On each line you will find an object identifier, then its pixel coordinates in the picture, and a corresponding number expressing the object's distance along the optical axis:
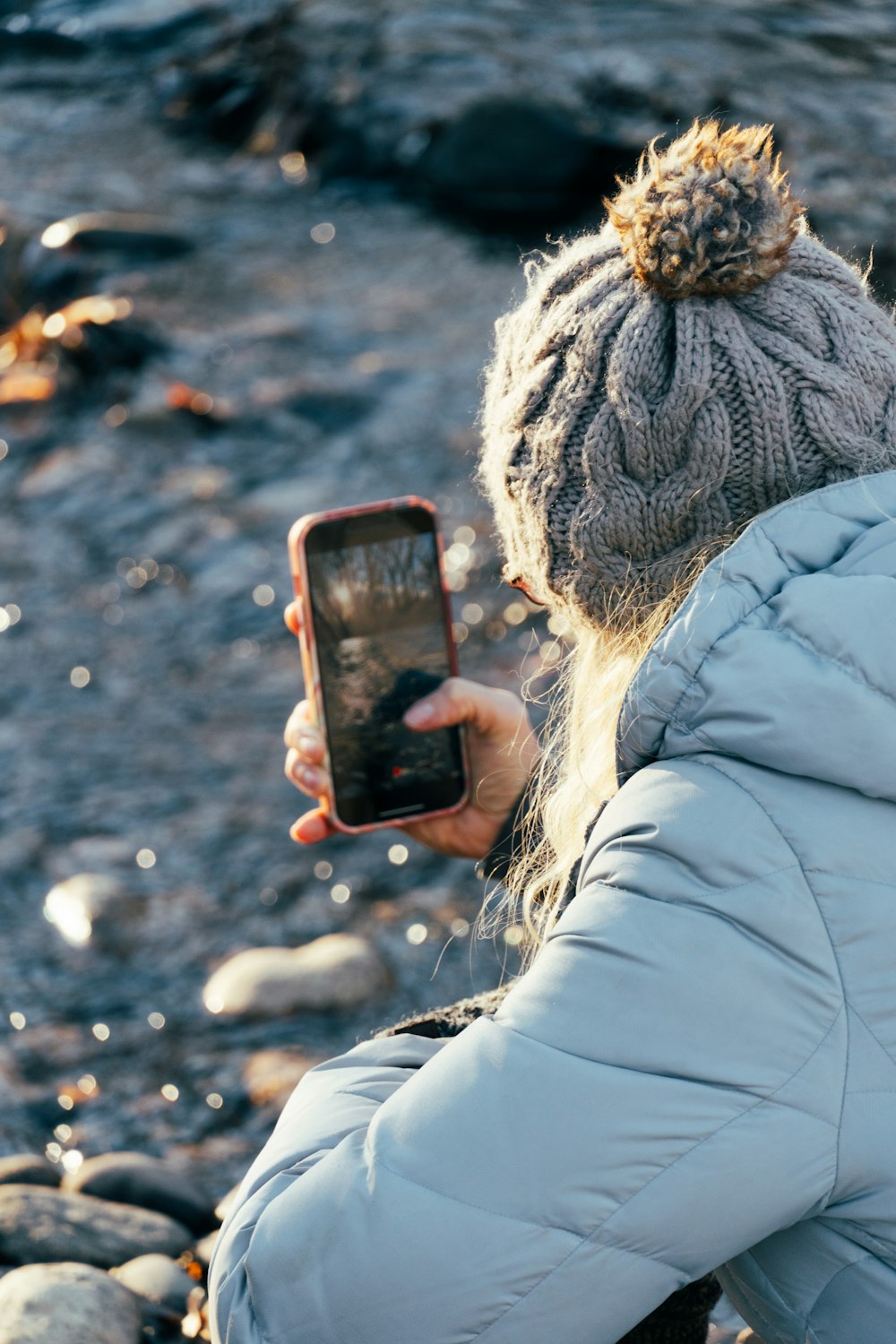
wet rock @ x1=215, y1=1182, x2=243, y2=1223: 2.65
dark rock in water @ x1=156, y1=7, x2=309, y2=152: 9.51
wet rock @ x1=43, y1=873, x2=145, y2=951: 3.66
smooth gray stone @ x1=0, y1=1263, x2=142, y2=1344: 2.06
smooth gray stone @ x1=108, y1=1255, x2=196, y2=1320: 2.34
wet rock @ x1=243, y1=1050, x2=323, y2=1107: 3.10
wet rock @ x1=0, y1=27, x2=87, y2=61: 10.84
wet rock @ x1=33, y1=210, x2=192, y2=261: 7.60
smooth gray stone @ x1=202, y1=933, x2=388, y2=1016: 3.35
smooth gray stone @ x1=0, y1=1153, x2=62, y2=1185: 2.69
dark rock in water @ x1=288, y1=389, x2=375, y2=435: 6.18
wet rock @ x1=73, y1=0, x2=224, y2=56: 10.81
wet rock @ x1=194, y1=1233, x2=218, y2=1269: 2.51
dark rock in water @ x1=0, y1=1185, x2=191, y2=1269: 2.39
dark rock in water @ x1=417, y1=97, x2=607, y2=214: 7.99
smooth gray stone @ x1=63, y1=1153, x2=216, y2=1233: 2.68
